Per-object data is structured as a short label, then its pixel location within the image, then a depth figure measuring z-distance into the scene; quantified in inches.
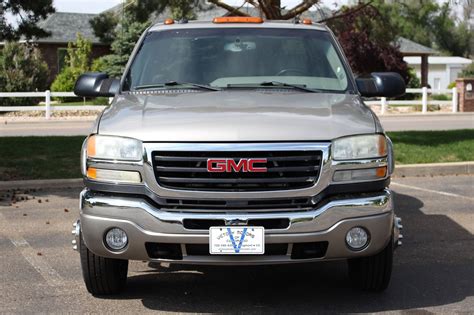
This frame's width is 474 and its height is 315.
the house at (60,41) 1617.9
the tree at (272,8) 644.1
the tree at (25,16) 505.0
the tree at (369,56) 1436.3
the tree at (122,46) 1389.0
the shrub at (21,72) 1256.2
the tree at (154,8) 703.1
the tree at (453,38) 3417.8
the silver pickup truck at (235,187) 193.9
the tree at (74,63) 1402.6
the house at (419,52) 1960.4
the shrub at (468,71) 2196.1
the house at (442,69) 2454.5
